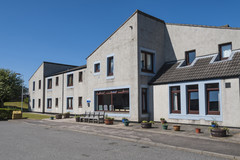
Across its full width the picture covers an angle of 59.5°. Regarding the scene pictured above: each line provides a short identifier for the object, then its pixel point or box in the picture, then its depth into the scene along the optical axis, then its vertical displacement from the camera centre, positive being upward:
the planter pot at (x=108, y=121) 17.39 -2.05
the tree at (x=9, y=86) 39.19 +1.98
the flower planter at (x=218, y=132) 10.77 -1.82
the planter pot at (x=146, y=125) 14.59 -1.99
